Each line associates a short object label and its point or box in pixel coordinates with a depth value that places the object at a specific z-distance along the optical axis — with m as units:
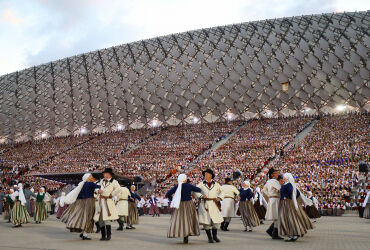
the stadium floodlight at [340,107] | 48.55
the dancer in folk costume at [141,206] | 24.15
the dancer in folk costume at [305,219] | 9.11
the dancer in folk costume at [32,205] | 23.01
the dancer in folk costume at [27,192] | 15.46
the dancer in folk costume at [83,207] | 9.29
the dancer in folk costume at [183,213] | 8.41
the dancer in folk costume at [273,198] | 9.77
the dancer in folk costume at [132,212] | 13.49
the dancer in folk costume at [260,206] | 14.52
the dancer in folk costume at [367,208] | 14.08
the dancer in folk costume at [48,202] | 21.51
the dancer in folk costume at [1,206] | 24.91
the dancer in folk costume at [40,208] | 16.17
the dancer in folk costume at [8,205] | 15.46
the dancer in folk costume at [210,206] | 8.91
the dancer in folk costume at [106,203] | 9.41
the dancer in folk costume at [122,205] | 12.83
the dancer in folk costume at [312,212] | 14.89
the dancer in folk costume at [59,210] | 17.70
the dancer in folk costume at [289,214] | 8.94
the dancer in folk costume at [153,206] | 22.73
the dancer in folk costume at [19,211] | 13.89
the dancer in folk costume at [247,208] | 12.02
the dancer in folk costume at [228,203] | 12.12
